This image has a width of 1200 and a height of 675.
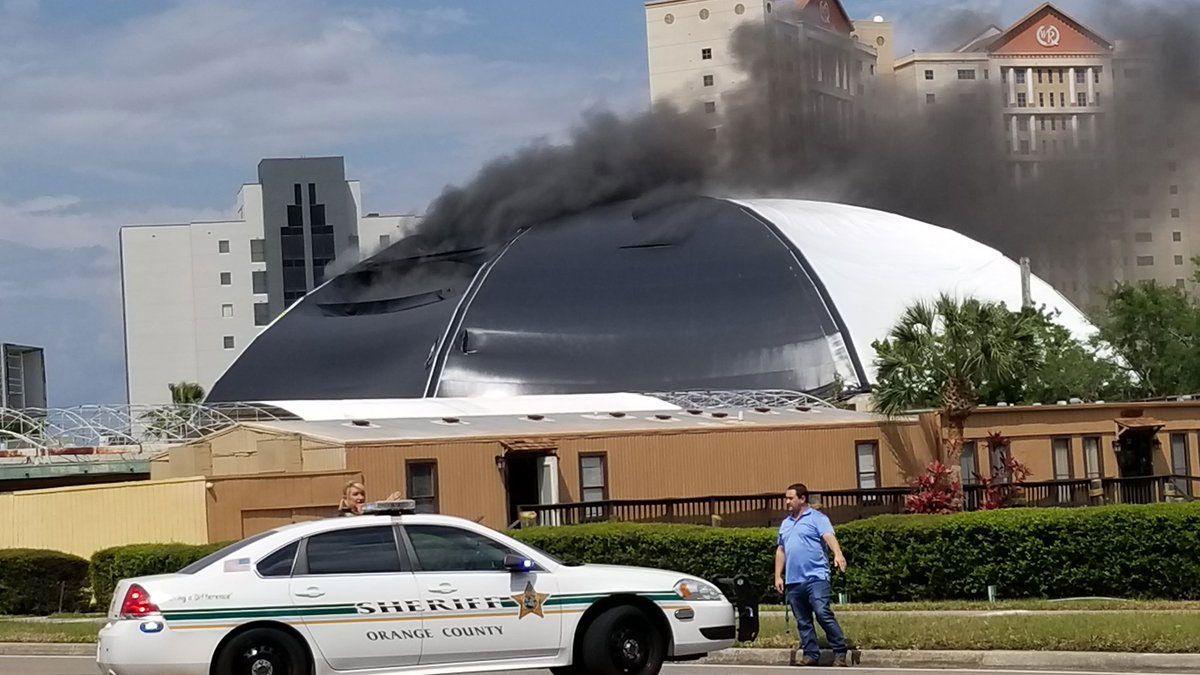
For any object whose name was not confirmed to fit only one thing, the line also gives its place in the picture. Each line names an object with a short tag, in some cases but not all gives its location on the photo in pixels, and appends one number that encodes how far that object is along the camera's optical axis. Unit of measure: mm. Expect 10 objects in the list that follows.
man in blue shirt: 17734
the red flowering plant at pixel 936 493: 35875
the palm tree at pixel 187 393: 116062
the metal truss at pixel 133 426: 48781
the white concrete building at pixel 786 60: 101750
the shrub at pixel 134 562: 29016
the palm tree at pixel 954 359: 42406
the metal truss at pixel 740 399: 54531
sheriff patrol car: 14945
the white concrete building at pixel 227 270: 141625
